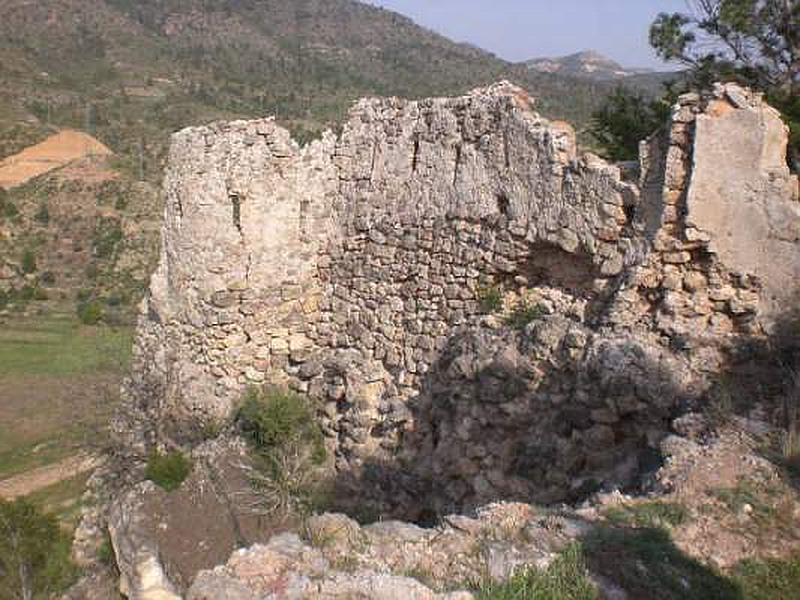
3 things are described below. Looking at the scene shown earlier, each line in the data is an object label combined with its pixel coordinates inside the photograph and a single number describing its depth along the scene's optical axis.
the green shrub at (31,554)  7.94
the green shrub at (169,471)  6.27
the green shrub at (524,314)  5.55
